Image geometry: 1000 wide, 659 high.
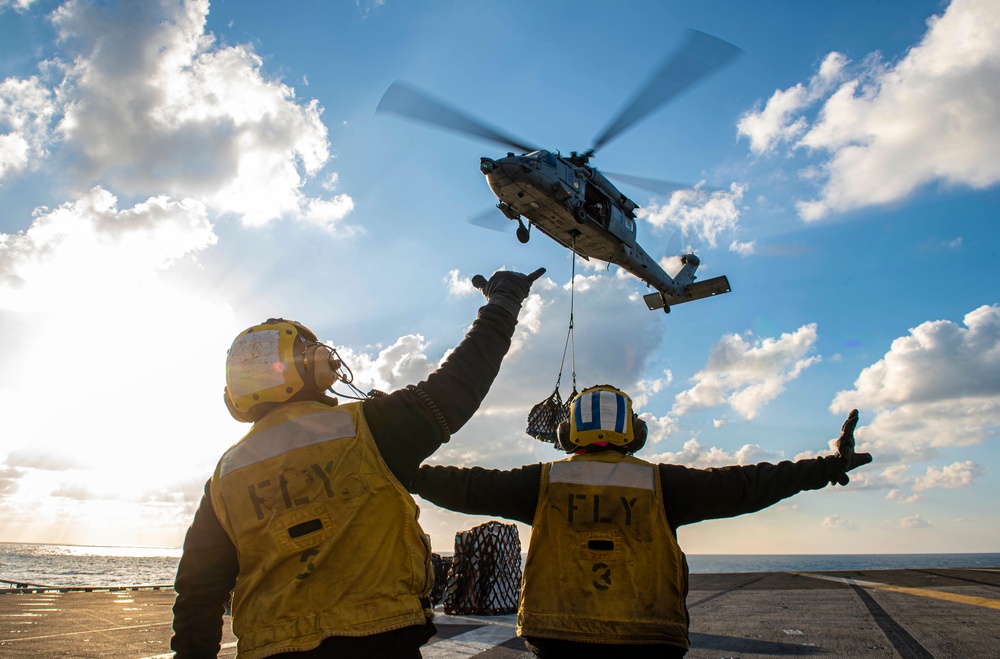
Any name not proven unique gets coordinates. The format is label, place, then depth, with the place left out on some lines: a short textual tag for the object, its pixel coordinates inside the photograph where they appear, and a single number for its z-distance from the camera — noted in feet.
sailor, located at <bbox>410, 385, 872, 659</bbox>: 11.19
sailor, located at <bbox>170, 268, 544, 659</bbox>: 7.27
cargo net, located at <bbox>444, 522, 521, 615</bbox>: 33.35
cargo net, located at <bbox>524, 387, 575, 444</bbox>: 29.71
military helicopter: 49.75
